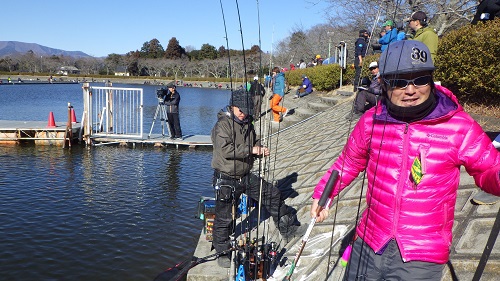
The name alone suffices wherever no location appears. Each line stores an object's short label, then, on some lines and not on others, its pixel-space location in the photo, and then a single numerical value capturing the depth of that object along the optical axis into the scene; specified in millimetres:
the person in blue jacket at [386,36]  8573
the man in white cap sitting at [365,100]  8547
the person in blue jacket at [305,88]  18359
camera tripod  14194
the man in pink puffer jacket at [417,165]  2057
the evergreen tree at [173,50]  94750
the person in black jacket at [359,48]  11925
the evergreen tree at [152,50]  97375
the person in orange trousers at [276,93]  13070
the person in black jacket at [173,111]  13562
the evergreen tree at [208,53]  88312
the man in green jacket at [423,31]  6480
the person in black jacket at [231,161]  4406
